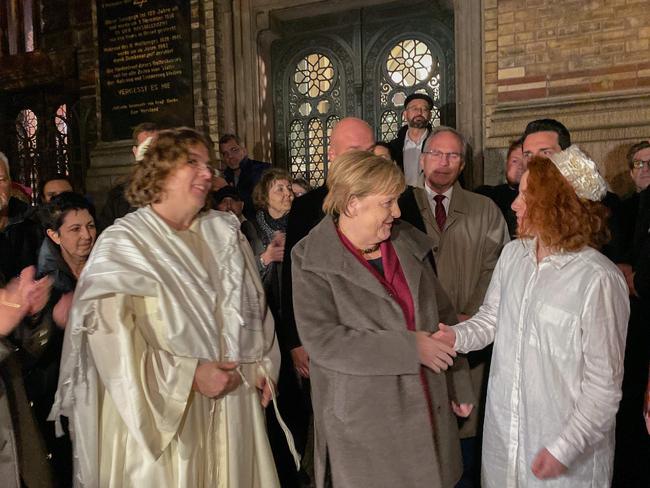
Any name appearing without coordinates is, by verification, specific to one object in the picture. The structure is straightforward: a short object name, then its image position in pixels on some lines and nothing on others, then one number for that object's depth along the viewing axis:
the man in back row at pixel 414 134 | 5.44
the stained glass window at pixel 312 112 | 7.56
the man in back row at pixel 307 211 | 3.01
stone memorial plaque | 7.32
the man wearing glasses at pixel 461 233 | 3.10
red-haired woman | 1.90
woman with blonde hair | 2.12
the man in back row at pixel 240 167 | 5.90
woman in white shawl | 2.20
